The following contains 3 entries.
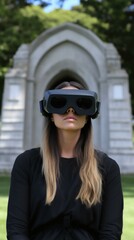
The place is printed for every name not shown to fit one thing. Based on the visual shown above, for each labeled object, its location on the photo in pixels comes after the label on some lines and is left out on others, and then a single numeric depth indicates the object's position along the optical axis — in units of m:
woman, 1.91
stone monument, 10.87
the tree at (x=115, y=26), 18.86
